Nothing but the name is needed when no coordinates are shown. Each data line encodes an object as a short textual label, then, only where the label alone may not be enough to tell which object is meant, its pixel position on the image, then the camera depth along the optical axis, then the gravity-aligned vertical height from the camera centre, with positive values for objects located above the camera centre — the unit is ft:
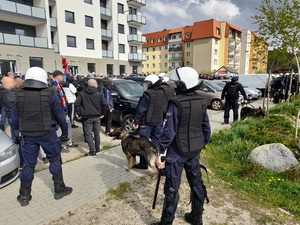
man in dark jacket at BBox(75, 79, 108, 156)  16.80 -2.40
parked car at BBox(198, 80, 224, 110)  41.11 -3.49
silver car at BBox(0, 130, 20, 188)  11.95 -4.59
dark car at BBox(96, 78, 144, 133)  25.29 -2.67
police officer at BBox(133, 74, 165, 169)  14.24 -2.21
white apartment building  65.05 +15.67
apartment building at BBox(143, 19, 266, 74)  171.63 +24.86
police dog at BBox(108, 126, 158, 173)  12.95 -4.27
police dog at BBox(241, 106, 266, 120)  28.38 -4.62
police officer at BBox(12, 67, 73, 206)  10.02 -2.10
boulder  14.53 -5.45
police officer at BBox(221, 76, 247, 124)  27.27 -2.44
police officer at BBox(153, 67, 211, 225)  8.02 -2.27
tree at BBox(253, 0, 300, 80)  24.17 +5.67
